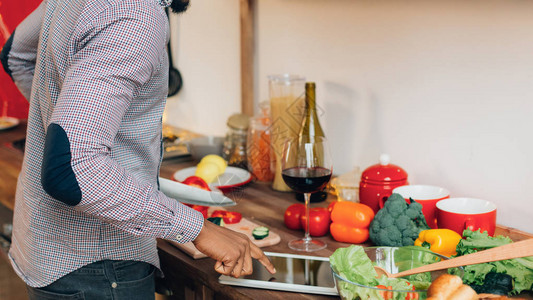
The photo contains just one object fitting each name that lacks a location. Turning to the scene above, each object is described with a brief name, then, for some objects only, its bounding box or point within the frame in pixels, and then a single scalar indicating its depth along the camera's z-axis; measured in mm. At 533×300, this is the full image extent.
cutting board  1141
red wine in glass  1132
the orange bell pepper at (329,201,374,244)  1190
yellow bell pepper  1042
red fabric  2260
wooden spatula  773
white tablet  971
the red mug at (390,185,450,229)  1213
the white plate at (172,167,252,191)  1628
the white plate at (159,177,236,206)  1285
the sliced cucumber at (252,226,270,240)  1212
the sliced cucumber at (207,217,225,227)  1248
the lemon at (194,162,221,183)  1636
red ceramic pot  1279
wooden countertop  1004
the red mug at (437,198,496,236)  1110
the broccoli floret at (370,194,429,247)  1106
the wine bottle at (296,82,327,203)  1493
